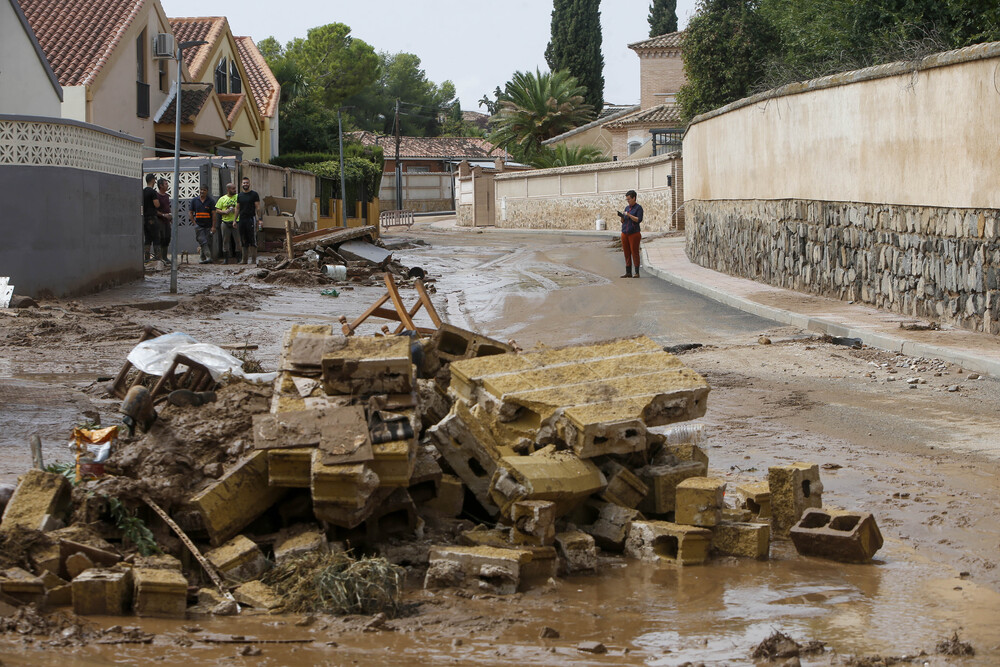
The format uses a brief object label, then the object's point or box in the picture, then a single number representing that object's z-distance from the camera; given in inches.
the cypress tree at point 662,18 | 3174.2
